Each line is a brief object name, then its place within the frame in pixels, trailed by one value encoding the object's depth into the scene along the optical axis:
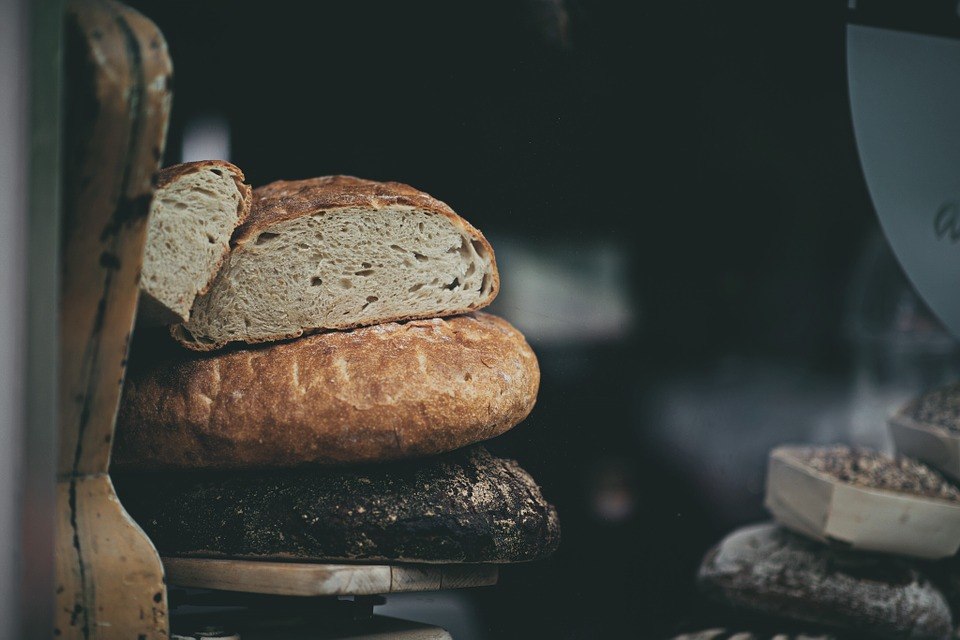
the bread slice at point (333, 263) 1.41
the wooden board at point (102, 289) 0.87
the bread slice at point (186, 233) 1.23
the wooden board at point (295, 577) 1.30
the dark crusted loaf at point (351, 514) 1.35
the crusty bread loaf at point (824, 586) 2.04
